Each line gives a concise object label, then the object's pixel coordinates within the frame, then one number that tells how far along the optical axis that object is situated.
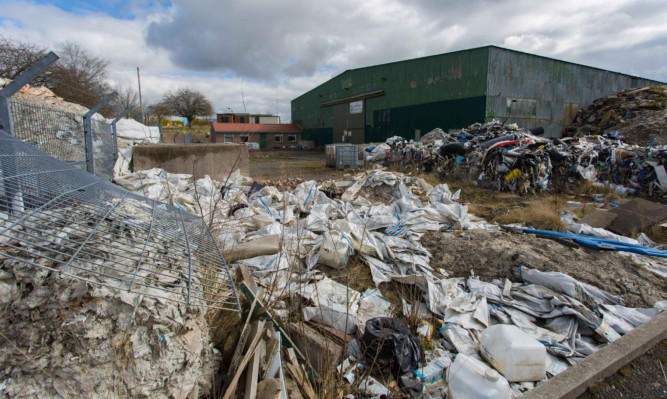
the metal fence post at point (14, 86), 2.61
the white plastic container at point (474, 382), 1.96
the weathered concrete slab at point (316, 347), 2.03
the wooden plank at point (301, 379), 1.84
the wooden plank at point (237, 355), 1.75
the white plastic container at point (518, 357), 2.18
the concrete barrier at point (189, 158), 8.14
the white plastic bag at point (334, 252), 3.65
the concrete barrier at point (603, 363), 2.03
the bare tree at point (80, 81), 14.75
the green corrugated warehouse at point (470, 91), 17.86
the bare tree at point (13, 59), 13.23
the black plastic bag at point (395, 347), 2.19
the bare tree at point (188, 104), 40.25
